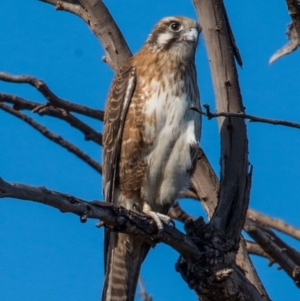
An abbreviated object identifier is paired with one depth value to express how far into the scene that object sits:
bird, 10.20
